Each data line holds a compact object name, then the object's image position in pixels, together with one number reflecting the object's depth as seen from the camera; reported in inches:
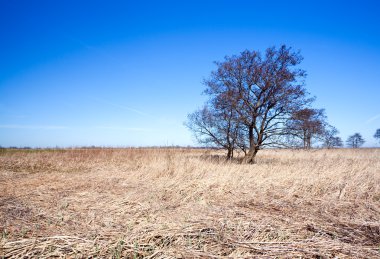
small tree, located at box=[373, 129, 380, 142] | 2484.0
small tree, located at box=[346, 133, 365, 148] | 2758.4
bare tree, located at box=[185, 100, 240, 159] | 587.0
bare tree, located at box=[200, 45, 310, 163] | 541.0
